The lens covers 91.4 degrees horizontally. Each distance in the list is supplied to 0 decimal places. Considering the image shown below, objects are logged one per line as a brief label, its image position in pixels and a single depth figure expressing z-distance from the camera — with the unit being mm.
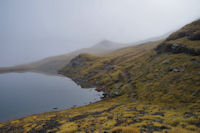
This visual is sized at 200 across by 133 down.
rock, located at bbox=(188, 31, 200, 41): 60531
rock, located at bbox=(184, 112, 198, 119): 19406
